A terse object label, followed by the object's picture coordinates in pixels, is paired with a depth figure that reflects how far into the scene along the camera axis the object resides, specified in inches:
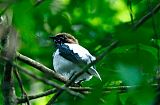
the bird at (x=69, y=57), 466.3
